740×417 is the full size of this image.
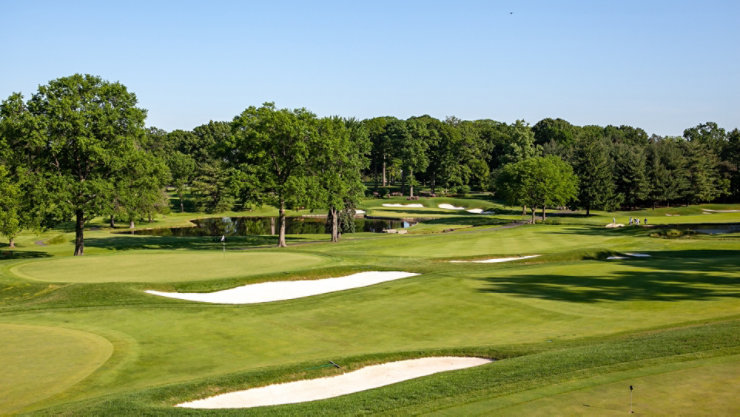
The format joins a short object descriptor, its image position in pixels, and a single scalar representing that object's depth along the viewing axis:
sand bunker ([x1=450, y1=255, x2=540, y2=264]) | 38.50
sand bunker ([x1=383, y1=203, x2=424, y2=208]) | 114.81
